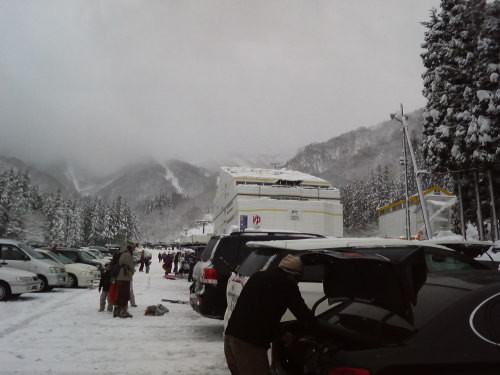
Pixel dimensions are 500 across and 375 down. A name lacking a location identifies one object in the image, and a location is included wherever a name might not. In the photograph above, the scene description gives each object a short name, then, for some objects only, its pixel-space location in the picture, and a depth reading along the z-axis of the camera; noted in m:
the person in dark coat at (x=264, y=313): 3.59
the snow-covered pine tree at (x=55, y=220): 96.50
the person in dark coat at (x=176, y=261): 31.87
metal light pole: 24.69
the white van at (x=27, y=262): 16.72
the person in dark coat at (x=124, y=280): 11.46
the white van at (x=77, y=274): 19.79
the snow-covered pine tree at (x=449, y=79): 28.27
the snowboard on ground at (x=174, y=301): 14.30
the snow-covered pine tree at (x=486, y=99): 25.89
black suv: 8.34
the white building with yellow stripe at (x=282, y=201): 75.00
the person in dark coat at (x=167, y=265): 29.45
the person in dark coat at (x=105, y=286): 12.59
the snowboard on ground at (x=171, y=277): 27.82
